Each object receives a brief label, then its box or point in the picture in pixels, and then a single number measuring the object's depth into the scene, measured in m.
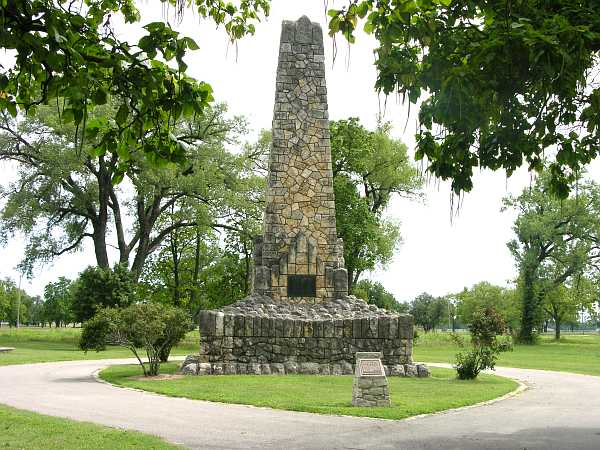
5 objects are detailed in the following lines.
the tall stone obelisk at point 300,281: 18.56
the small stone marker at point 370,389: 11.41
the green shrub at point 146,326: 16.34
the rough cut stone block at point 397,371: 18.34
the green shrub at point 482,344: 17.58
